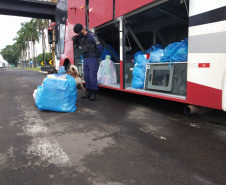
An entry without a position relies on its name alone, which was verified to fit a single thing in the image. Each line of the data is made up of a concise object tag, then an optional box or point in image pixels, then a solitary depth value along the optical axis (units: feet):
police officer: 15.62
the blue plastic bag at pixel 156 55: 12.55
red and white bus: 7.84
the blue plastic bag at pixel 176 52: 11.08
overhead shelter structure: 48.95
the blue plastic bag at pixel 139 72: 13.97
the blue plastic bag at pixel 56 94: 12.14
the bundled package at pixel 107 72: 16.57
